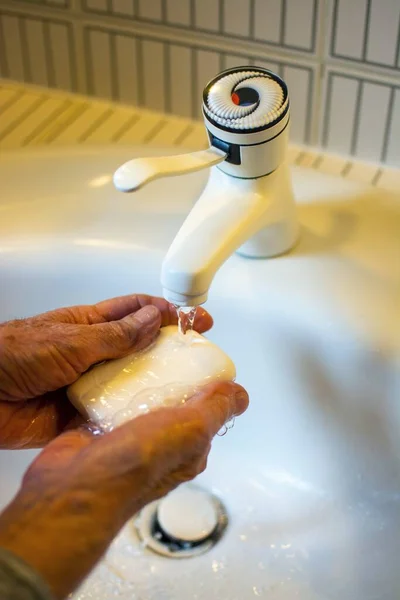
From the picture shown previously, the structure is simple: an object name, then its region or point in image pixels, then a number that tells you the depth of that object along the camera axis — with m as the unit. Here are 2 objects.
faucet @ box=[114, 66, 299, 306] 0.48
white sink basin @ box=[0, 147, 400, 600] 0.57
